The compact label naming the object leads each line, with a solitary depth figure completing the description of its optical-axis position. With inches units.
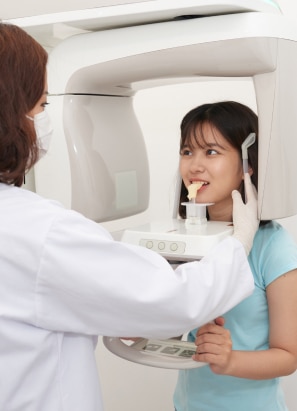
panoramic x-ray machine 41.0
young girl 45.1
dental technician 33.7
